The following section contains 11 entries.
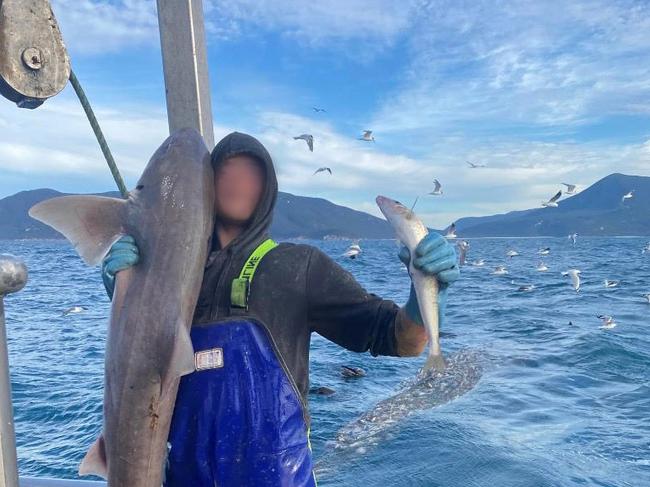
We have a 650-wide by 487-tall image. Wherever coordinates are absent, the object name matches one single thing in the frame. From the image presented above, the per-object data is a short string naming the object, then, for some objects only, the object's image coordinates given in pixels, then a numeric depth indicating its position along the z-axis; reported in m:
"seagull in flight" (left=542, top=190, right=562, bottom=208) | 22.30
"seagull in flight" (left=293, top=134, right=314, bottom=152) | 11.84
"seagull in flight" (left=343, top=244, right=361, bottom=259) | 13.59
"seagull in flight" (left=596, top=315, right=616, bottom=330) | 18.72
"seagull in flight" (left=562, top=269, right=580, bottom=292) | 25.80
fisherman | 2.87
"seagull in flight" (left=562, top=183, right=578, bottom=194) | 23.55
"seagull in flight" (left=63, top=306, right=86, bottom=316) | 22.57
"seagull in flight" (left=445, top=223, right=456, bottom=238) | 6.91
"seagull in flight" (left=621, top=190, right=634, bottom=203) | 32.46
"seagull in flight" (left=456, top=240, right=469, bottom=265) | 6.01
